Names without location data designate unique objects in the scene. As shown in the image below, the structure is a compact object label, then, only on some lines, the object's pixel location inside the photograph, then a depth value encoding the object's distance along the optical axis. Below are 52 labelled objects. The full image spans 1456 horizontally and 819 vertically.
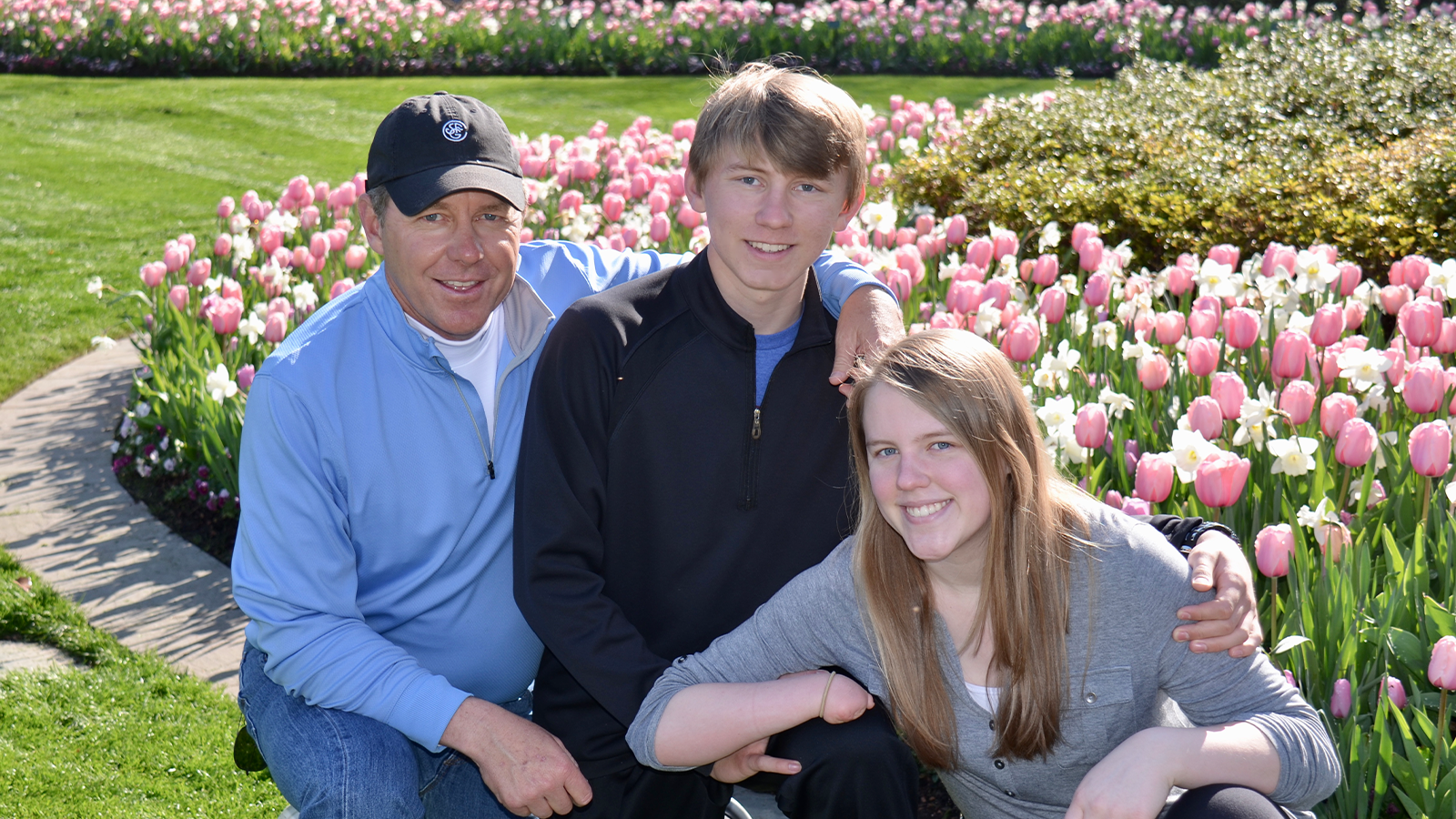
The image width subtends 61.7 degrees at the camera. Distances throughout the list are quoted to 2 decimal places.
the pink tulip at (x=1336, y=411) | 2.73
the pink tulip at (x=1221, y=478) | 2.44
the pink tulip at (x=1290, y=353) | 2.92
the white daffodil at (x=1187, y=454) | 2.60
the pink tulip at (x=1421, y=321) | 3.11
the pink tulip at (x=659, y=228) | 4.85
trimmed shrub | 4.85
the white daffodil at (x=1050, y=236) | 4.33
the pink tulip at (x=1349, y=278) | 3.62
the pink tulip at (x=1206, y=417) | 2.73
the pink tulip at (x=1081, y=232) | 4.23
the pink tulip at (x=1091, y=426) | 2.79
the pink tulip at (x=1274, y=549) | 2.35
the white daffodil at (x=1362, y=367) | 2.86
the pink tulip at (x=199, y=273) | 4.62
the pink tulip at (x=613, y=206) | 5.21
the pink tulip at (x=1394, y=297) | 3.51
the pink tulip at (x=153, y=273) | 4.72
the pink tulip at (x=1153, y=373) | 3.14
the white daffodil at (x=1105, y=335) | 3.57
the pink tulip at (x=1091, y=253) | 4.12
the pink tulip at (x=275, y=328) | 4.06
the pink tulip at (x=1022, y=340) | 3.27
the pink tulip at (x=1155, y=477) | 2.57
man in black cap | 2.06
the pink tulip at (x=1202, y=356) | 3.07
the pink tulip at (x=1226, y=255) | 3.91
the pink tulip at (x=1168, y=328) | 3.34
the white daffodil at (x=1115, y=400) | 2.99
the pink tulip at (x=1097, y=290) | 3.78
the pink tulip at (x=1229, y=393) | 2.81
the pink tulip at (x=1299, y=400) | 2.80
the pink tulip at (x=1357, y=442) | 2.56
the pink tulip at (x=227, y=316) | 4.23
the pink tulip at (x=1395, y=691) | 2.14
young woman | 1.88
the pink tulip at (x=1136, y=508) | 2.47
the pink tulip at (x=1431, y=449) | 2.46
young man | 2.09
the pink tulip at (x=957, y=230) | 4.66
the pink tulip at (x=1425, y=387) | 2.70
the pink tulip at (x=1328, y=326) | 3.10
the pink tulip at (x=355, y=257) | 4.68
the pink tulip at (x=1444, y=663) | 2.03
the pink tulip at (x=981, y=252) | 4.09
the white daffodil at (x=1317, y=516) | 2.44
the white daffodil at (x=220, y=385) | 3.77
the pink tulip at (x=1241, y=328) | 3.21
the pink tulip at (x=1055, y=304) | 3.67
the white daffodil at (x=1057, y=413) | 2.85
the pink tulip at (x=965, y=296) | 3.61
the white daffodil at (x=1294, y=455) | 2.60
